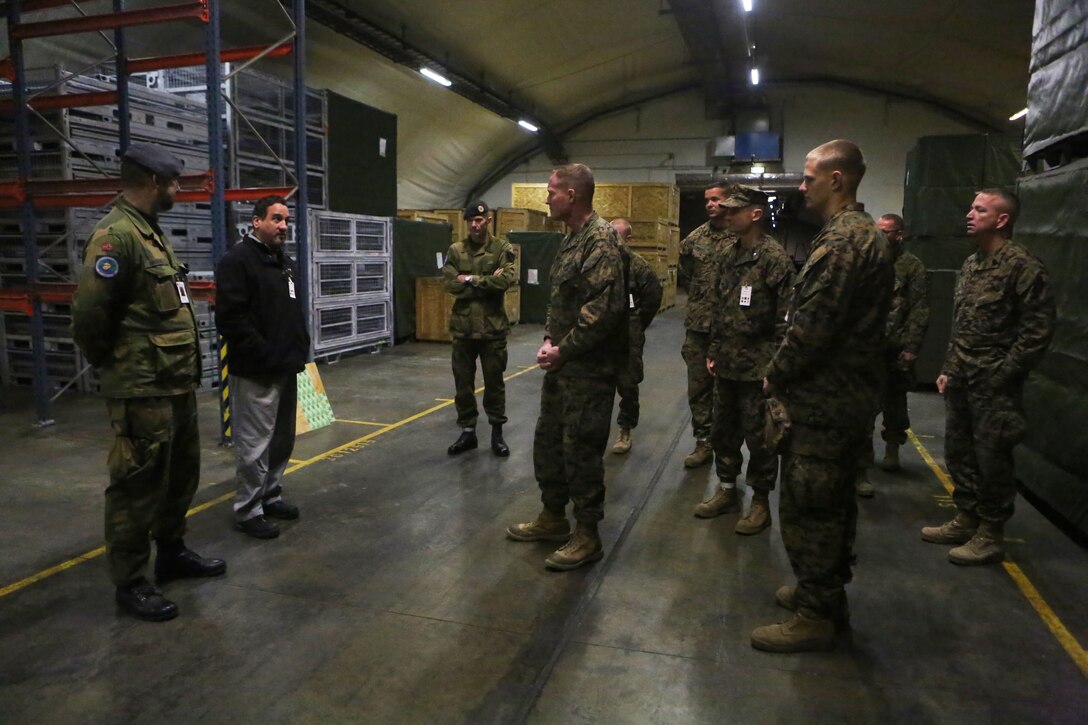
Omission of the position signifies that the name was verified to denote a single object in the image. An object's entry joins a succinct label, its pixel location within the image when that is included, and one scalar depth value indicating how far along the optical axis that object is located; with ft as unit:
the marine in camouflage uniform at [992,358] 11.87
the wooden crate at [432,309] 39.06
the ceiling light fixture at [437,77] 49.32
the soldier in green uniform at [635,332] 18.48
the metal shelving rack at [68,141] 17.83
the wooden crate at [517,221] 50.19
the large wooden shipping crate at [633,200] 49.16
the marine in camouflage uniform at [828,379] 8.89
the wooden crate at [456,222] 50.26
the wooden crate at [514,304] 46.78
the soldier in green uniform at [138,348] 9.60
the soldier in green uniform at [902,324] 16.40
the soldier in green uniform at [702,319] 17.30
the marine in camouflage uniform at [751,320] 13.53
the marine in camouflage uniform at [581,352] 11.25
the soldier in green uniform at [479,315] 18.02
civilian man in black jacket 12.37
